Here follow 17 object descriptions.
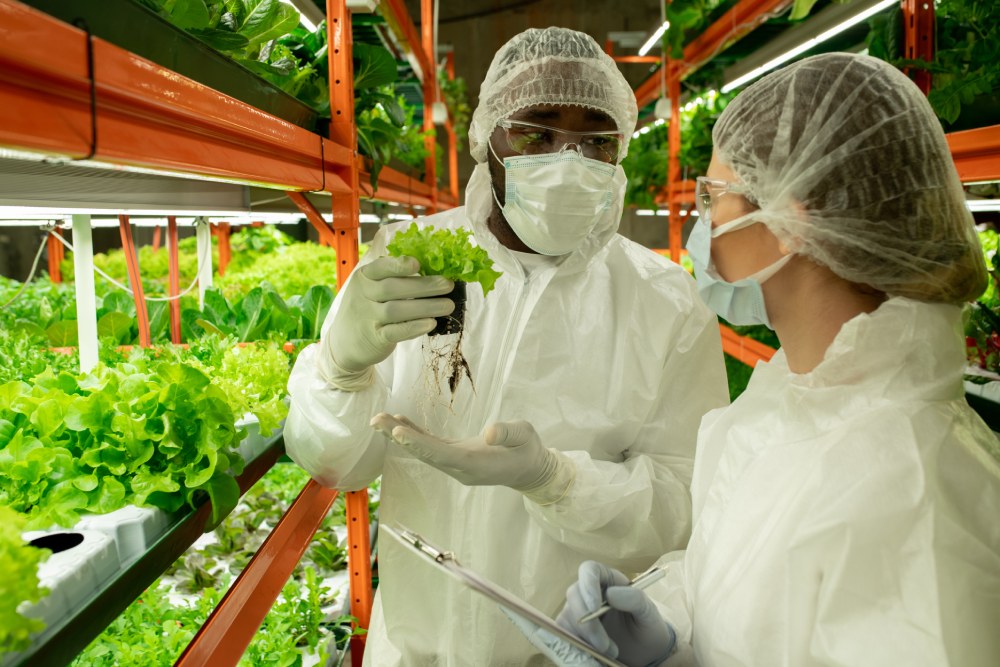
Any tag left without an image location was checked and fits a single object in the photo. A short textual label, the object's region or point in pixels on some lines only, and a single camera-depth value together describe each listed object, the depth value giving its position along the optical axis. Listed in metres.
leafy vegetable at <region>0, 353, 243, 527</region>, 1.28
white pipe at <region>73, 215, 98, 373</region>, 1.79
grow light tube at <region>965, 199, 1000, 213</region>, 2.96
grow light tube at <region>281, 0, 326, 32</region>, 2.44
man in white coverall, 1.85
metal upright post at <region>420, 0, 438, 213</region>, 5.38
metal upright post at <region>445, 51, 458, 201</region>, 7.67
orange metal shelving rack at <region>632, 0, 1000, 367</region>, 1.91
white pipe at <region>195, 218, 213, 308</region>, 3.10
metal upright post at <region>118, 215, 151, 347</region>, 2.12
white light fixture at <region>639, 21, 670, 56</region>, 4.82
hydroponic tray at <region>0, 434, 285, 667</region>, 0.93
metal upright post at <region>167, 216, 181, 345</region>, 2.74
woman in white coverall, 1.04
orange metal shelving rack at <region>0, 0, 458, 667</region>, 0.73
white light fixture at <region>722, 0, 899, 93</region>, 3.06
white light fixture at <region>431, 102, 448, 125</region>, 5.46
